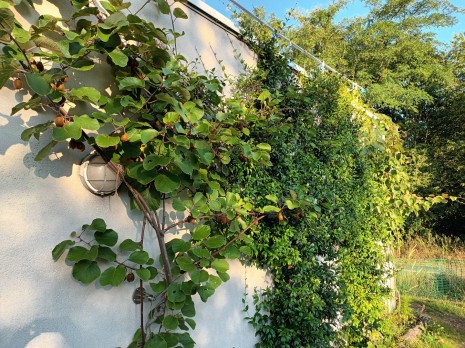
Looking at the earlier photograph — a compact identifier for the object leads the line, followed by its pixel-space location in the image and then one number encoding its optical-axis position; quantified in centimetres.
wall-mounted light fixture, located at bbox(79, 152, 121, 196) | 147
